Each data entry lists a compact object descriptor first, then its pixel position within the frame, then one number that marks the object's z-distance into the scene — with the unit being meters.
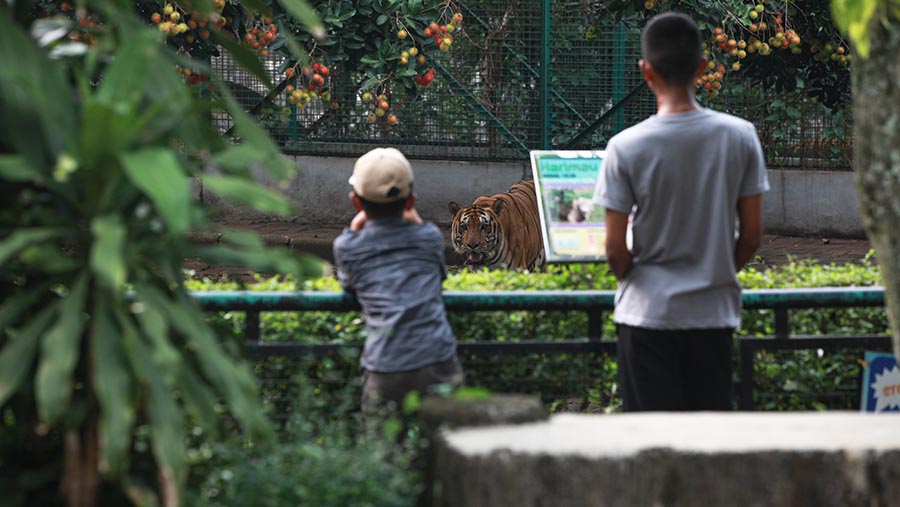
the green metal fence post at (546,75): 27.36
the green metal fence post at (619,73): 27.39
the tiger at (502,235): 23.27
